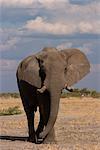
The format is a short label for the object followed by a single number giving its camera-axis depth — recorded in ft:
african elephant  54.80
